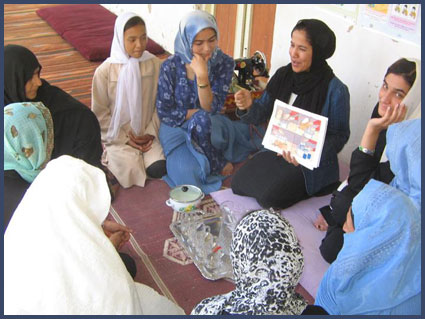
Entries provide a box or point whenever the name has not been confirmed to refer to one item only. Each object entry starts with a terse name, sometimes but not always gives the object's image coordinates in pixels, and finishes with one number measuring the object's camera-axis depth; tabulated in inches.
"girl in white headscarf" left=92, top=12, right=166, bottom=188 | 119.4
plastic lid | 107.5
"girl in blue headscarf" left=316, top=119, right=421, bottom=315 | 54.4
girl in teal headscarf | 82.7
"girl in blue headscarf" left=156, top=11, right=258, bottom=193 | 117.2
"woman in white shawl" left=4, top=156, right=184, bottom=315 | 51.1
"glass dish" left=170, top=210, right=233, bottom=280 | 92.7
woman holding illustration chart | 103.1
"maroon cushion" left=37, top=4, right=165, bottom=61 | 200.2
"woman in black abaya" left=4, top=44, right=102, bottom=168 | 99.0
